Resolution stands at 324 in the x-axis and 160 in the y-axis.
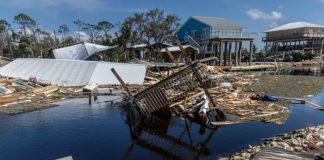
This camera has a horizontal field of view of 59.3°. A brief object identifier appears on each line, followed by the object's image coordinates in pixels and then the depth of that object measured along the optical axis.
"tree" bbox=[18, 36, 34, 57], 59.11
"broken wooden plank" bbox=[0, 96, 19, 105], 22.05
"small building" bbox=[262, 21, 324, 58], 65.38
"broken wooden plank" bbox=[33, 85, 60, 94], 25.98
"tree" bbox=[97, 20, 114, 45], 70.79
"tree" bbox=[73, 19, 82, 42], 76.06
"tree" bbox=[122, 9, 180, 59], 57.85
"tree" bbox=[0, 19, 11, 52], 66.19
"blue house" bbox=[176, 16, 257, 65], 50.28
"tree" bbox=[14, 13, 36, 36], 68.50
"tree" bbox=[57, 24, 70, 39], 78.39
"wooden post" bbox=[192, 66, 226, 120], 15.47
